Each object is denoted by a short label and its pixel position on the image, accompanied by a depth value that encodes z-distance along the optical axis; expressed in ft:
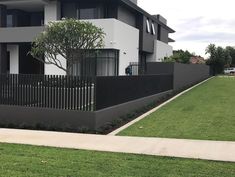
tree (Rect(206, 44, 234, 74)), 150.27
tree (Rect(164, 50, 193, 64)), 72.40
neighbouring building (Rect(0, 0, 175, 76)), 56.29
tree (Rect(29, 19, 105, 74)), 39.30
